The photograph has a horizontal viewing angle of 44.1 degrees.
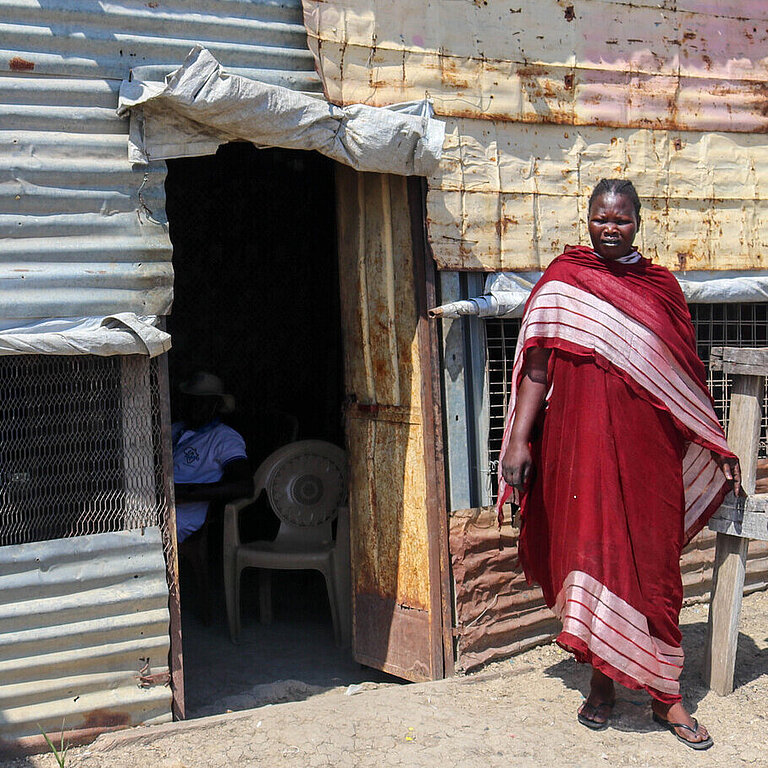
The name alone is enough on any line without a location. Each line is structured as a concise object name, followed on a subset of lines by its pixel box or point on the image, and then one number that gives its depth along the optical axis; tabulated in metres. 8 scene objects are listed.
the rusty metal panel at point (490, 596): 4.42
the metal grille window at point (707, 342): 4.64
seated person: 5.12
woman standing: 3.60
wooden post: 3.97
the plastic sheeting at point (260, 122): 3.63
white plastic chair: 5.05
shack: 3.65
